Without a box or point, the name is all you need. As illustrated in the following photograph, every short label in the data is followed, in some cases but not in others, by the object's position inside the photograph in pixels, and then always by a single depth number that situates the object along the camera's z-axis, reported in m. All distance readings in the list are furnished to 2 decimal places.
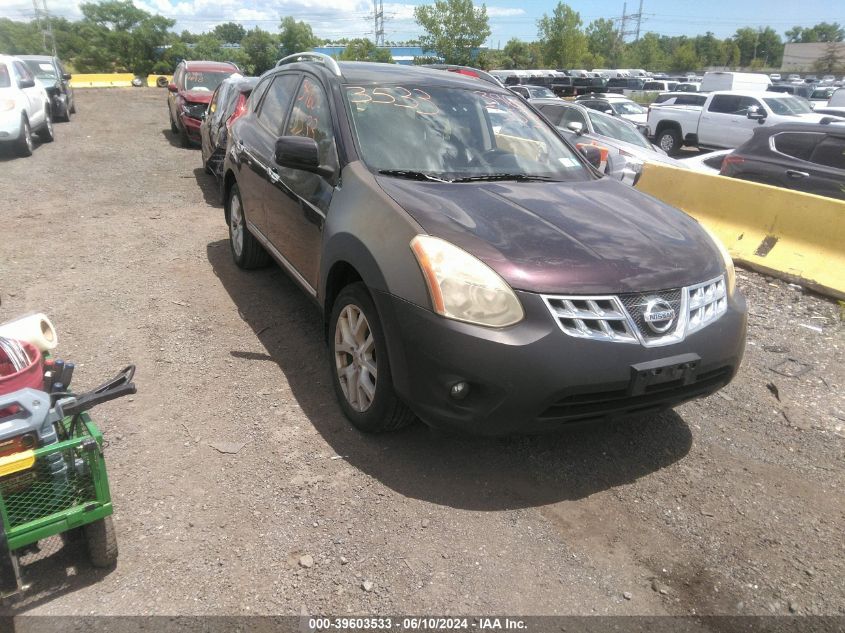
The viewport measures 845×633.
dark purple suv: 2.72
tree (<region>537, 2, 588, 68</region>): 60.47
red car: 13.35
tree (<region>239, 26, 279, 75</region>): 74.88
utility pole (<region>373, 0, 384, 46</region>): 87.00
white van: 24.05
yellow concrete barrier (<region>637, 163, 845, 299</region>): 5.75
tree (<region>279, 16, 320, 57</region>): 80.12
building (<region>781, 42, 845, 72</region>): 92.91
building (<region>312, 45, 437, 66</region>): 92.71
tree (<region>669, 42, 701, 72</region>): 87.69
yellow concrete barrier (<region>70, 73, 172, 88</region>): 35.28
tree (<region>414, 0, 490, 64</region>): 54.59
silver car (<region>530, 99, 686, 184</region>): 9.94
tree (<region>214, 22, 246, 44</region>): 105.50
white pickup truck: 15.68
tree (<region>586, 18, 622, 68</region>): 88.87
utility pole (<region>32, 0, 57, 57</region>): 52.03
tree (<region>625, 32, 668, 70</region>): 92.62
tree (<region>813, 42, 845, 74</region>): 68.25
